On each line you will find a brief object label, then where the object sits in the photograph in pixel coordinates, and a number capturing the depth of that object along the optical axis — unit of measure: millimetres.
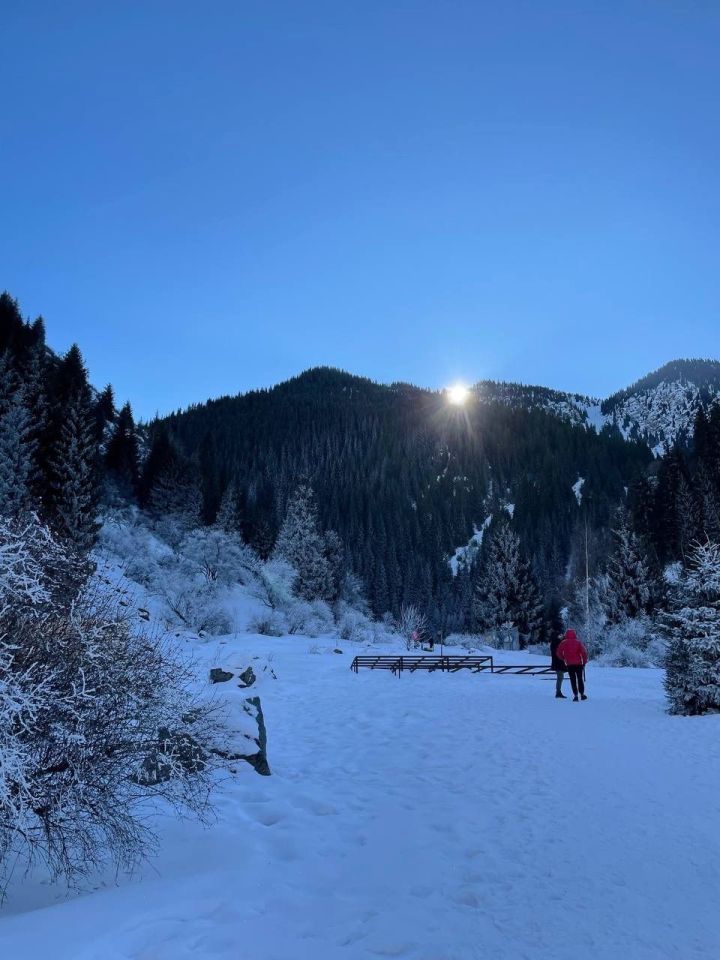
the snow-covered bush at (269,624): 36312
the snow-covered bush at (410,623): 53281
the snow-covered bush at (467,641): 42109
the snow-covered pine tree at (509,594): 50094
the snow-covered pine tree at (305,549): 51688
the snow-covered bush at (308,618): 41469
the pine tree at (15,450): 29062
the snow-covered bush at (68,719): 3797
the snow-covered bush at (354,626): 41812
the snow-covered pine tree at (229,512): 57403
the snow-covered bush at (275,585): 44250
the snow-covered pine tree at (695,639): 12852
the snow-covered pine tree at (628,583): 41500
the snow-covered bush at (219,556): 45531
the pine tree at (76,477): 32125
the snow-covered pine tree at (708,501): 43519
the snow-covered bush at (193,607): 31750
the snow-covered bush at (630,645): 30344
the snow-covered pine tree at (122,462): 52750
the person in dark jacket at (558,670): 16516
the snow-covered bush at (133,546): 36500
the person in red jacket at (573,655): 15344
